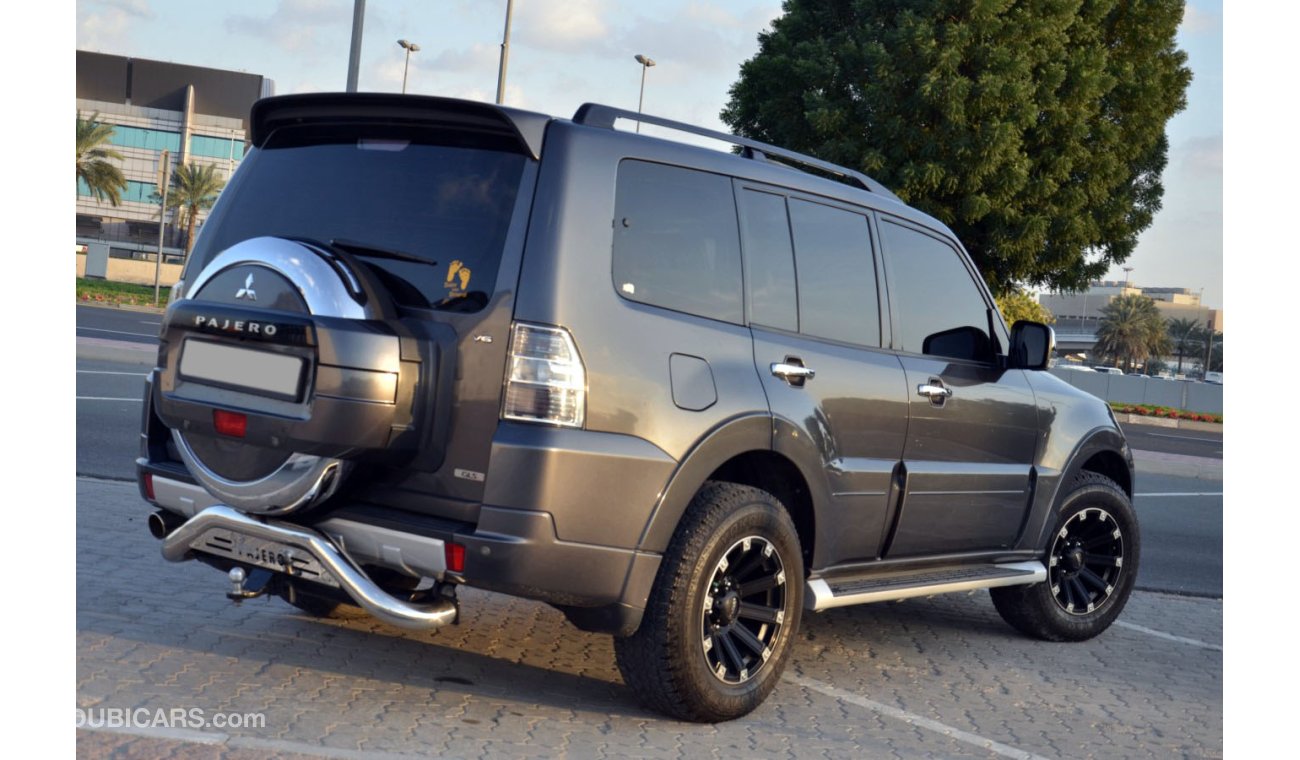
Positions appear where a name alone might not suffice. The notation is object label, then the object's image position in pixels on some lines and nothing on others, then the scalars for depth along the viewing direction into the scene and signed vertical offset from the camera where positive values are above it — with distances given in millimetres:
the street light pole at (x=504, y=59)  26312 +6062
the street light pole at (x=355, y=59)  17672 +3955
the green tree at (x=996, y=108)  22844 +4716
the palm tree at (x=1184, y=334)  97625 +3237
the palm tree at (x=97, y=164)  58031 +8187
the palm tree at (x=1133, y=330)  94812 +3334
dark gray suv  4047 -85
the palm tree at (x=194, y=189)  70500 +8778
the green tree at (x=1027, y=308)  54656 +2846
